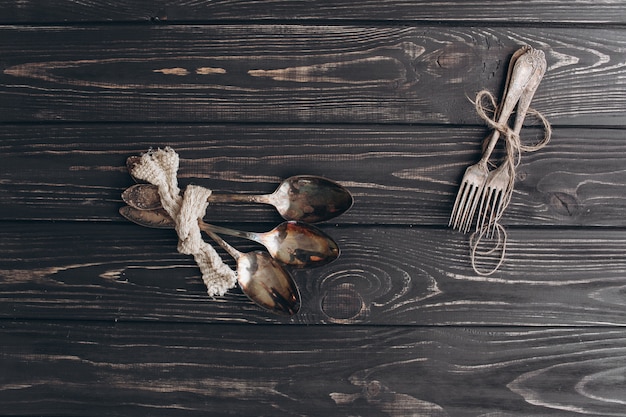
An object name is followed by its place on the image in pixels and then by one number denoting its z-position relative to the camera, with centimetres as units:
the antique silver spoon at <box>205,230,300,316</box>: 79
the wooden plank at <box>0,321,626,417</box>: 81
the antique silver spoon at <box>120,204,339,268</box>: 79
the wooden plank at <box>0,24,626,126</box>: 80
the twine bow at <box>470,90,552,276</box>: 77
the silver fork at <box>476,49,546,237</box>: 77
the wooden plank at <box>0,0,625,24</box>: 80
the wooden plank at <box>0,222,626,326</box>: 81
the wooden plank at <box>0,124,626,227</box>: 80
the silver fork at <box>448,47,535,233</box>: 77
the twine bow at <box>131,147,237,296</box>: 77
